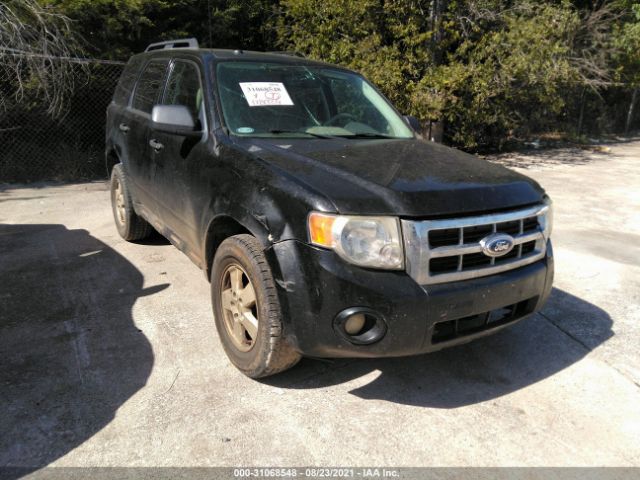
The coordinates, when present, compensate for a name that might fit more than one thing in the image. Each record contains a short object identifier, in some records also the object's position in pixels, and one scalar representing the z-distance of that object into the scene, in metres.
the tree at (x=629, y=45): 13.72
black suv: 2.42
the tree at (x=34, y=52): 7.53
